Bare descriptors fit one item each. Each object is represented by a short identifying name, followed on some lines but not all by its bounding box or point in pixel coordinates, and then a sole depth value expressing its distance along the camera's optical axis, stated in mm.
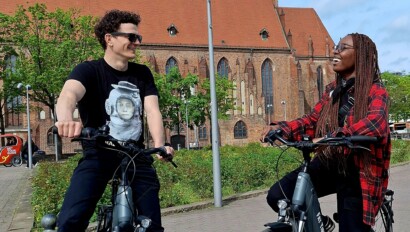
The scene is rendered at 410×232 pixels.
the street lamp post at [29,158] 28153
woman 3734
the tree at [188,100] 50594
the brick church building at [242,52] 58219
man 3393
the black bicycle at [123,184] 3195
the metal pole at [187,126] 50562
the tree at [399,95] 75875
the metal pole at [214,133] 9883
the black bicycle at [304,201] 3455
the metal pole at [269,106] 61750
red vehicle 34188
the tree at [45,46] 38719
